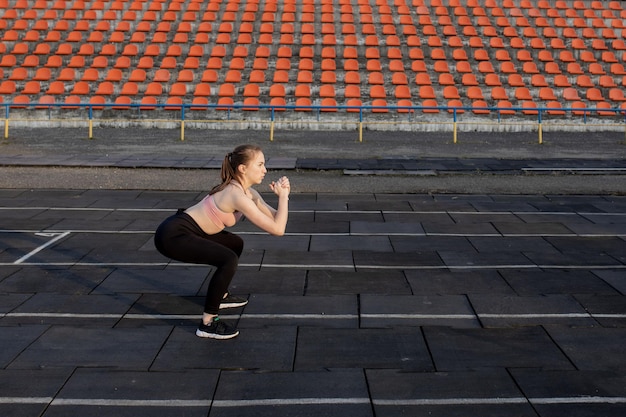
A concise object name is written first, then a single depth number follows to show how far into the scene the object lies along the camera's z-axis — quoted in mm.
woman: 5656
